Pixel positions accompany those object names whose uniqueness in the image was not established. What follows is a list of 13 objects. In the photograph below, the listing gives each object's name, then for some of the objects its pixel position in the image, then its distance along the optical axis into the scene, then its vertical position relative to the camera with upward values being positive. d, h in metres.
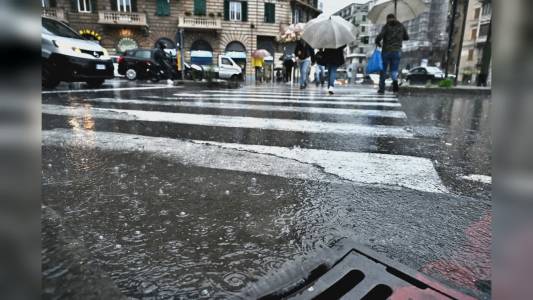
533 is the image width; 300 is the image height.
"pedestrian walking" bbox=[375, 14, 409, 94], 8.19 +1.22
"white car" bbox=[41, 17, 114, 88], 7.27 +0.61
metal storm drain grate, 1.02 -0.63
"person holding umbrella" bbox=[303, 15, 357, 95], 9.60 +1.41
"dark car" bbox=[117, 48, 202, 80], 16.06 +1.05
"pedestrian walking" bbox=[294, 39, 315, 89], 11.96 +1.17
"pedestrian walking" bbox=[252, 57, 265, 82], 25.64 +1.60
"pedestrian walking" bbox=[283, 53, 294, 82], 20.38 +1.50
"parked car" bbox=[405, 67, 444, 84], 27.30 +1.25
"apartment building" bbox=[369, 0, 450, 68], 52.62 +8.93
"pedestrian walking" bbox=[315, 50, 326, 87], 9.87 +0.84
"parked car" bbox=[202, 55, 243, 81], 21.58 +1.09
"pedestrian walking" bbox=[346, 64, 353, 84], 33.74 +1.31
